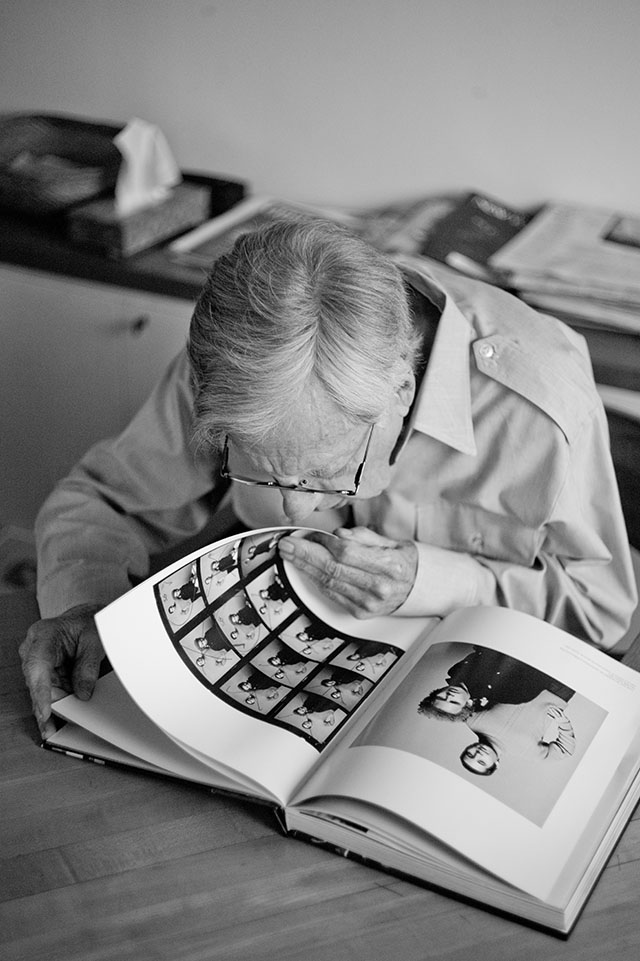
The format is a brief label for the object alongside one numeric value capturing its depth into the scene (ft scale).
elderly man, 3.34
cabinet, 6.54
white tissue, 6.75
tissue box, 6.45
